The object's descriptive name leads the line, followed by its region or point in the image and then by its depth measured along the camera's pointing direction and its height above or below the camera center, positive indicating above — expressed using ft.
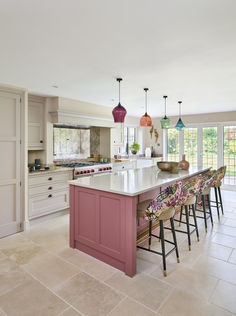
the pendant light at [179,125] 14.56 +2.00
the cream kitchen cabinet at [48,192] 11.86 -2.28
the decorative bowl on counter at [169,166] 11.33 -0.64
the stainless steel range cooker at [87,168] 14.04 -0.98
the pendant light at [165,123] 13.23 +1.98
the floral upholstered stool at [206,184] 10.50 -1.50
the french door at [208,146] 20.31 +0.88
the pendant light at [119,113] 9.50 +1.85
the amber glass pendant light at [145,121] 11.37 +1.80
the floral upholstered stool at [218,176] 12.21 -1.29
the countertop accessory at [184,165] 12.97 -0.64
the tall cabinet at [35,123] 13.17 +1.98
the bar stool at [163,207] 7.17 -1.81
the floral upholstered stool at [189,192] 8.93 -1.61
